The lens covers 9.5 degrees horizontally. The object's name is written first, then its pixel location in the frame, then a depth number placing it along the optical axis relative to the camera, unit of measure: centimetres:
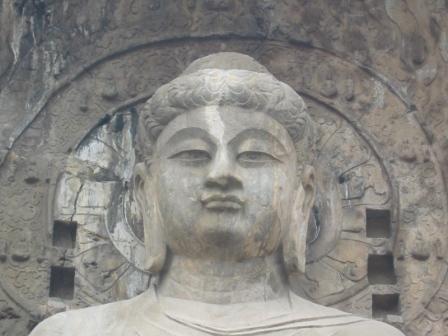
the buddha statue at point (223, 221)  1439
